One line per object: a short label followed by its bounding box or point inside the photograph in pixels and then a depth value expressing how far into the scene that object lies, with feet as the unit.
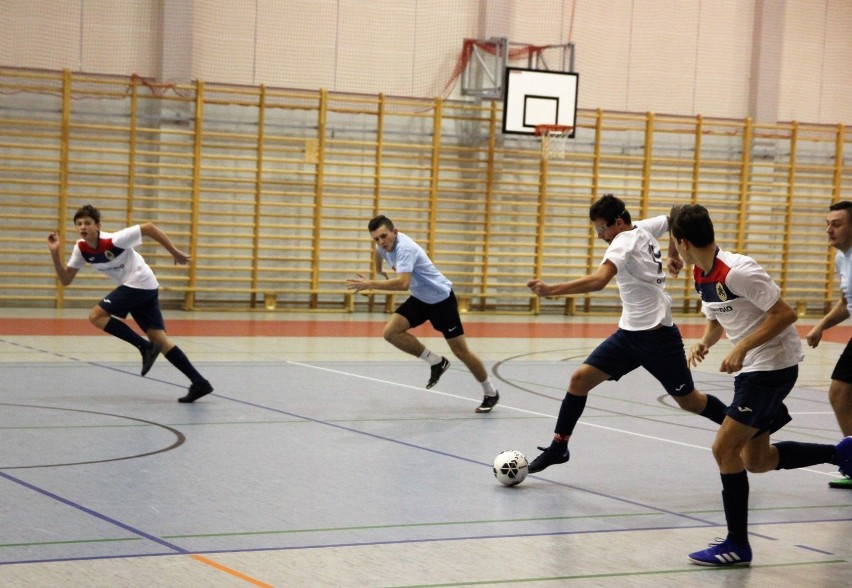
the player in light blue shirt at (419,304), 31.37
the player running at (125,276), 31.63
